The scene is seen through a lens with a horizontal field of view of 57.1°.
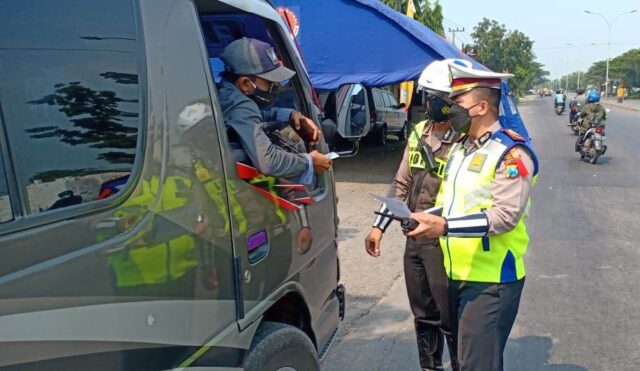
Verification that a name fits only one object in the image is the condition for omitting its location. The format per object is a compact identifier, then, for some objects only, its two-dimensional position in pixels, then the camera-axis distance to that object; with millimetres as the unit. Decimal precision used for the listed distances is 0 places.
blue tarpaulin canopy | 10070
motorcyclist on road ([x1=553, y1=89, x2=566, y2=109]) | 31589
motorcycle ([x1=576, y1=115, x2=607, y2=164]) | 12570
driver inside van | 2201
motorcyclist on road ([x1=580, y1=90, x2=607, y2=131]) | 13297
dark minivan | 1336
